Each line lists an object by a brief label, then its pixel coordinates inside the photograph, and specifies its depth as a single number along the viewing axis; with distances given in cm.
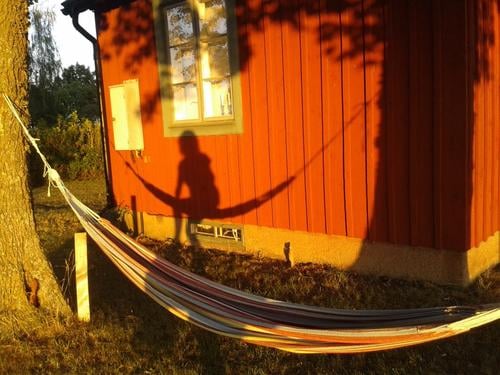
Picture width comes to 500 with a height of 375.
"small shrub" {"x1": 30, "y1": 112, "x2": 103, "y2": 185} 1642
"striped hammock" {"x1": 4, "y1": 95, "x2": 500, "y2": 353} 264
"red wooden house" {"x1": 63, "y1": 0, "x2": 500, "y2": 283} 457
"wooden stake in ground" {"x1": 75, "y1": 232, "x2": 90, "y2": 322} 418
